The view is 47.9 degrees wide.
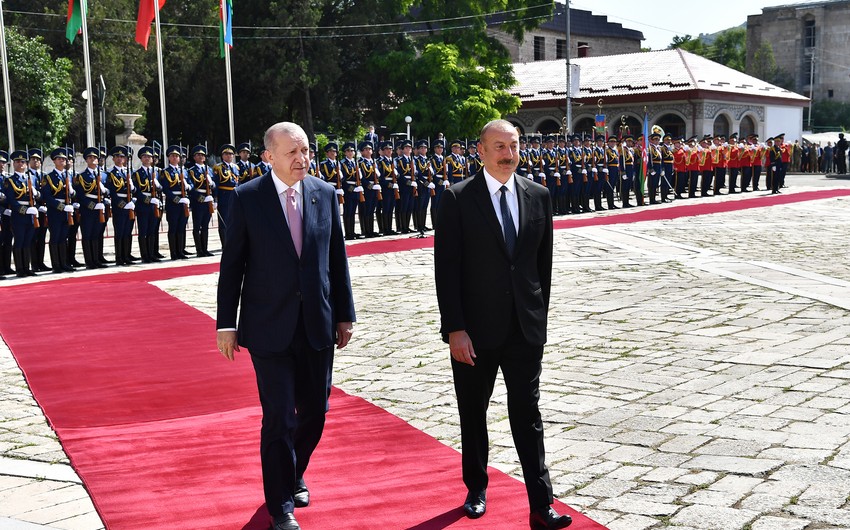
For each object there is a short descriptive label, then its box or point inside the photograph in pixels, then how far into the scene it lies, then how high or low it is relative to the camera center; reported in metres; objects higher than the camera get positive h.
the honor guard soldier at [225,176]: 16.22 -0.56
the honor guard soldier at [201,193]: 16.05 -0.83
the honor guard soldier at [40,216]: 14.70 -1.06
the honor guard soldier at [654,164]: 26.03 -0.81
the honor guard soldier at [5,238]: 14.60 -1.38
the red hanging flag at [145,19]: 24.78 +3.22
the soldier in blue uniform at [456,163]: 20.62 -0.54
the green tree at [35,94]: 32.09 +1.81
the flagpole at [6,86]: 22.67 +1.47
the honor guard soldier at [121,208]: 15.42 -1.01
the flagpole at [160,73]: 24.59 +1.90
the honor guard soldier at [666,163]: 26.40 -0.79
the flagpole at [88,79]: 23.77 +1.63
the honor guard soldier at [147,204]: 15.59 -0.98
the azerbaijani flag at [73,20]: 25.20 +3.36
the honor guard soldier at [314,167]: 17.91 -0.49
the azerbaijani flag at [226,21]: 24.31 +3.09
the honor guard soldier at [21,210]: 14.36 -0.95
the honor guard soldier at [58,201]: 14.73 -0.84
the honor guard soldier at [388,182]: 19.16 -0.84
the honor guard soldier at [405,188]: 19.50 -0.99
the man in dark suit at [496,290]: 4.38 -0.70
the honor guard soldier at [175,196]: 15.74 -0.86
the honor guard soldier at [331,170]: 18.44 -0.56
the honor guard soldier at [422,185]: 19.80 -0.95
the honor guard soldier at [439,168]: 20.42 -0.62
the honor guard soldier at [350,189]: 18.62 -0.94
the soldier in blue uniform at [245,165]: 16.58 -0.39
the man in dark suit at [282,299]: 4.34 -0.72
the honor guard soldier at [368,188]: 18.86 -0.94
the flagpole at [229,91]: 25.41 +1.39
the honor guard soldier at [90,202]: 14.99 -0.88
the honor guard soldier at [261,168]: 16.58 -0.45
